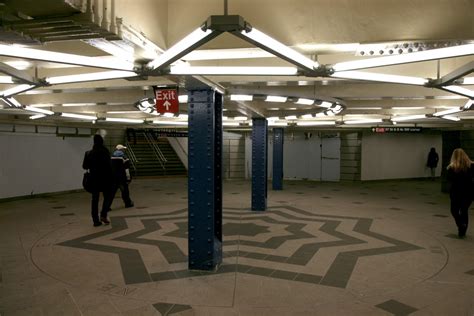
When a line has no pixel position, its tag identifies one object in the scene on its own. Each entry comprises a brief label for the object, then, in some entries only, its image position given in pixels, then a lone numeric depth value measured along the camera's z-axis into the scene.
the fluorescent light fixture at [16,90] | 5.51
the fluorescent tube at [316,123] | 13.71
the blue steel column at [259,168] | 10.46
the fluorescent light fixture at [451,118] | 10.40
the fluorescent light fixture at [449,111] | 8.05
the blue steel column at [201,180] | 5.24
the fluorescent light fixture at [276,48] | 2.62
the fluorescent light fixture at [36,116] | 10.68
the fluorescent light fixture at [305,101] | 6.74
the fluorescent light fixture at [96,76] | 4.10
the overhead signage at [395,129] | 15.87
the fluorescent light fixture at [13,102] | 7.48
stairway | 21.38
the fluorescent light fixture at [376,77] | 4.06
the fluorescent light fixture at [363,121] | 12.38
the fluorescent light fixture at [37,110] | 8.69
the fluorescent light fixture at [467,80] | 4.46
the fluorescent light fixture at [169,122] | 13.73
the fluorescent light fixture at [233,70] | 3.78
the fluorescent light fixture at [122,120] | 12.28
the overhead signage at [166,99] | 5.43
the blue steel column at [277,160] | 15.22
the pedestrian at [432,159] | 19.61
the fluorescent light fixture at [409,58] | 2.95
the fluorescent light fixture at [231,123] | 14.55
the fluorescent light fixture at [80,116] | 10.62
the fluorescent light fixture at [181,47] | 2.61
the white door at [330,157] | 19.02
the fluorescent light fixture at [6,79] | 4.94
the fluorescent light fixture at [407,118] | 10.18
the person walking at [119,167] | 10.02
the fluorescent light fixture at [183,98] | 7.08
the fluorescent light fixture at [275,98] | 6.40
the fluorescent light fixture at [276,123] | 13.80
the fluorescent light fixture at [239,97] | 6.40
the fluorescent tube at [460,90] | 5.04
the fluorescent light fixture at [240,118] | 11.94
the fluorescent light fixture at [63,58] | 3.00
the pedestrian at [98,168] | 7.92
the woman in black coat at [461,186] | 7.27
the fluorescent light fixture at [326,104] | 7.40
